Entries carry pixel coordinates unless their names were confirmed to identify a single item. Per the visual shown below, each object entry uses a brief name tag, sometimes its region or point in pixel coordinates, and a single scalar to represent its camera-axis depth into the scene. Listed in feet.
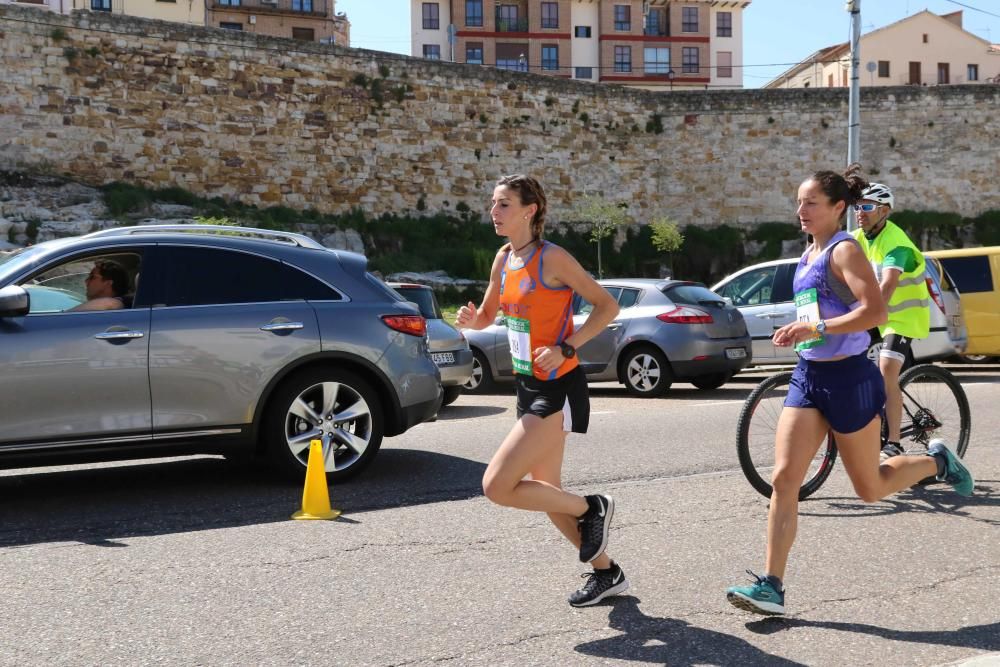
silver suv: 21.26
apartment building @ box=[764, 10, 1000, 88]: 222.89
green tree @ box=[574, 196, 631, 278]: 115.96
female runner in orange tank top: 13.85
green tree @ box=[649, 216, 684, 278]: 117.91
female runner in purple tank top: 13.64
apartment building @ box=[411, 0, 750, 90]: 213.05
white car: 48.96
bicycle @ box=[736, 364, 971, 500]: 21.01
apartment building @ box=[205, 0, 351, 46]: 193.14
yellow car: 51.34
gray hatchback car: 42.22
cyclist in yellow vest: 20.63
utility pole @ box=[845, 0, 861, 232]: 75.15
